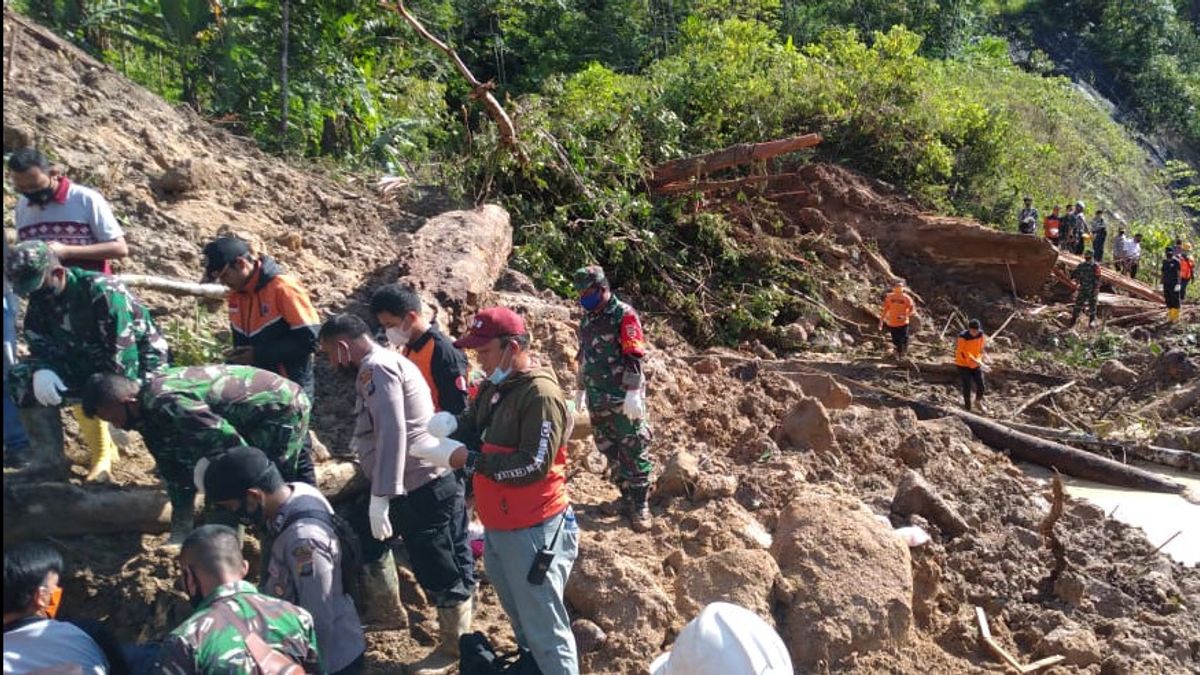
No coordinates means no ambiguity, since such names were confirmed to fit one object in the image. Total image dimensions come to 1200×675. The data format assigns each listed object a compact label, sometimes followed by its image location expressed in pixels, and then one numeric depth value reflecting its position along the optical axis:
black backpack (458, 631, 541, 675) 4.17
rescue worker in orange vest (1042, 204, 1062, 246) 16.95
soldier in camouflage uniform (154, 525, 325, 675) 2.79
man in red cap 3.85
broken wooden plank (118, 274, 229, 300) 5.64
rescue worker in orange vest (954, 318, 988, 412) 10.80
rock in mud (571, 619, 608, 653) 4.80
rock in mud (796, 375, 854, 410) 8.71
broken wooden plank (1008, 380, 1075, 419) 10.91
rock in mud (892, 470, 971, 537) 6.50
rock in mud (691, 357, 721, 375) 8.47
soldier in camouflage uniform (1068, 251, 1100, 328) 13.70
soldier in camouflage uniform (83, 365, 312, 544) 3.97
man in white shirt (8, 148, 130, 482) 4.64
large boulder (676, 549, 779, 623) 5.14
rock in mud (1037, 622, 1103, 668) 5.61
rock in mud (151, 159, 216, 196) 6.81
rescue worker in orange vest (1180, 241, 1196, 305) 14.93
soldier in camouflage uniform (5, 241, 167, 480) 4.45
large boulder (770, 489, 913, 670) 5.15
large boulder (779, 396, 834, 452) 7.25
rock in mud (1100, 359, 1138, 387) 11.92
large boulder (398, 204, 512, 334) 6.62
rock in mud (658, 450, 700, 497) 6.06
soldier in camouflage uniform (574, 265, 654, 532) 5.65
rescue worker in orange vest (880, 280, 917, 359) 11.59
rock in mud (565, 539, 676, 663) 4.85
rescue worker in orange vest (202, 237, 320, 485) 4.82
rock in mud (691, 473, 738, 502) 6.01
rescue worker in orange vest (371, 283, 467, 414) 4.54
